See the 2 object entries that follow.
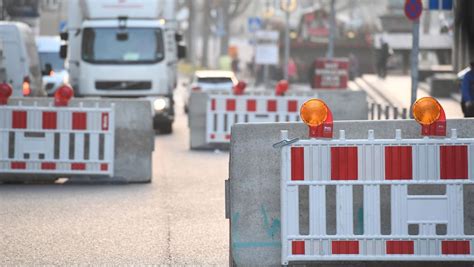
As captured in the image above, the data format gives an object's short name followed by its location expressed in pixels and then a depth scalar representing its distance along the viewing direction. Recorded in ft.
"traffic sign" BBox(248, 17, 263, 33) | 201.67
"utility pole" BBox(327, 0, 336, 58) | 168.49
